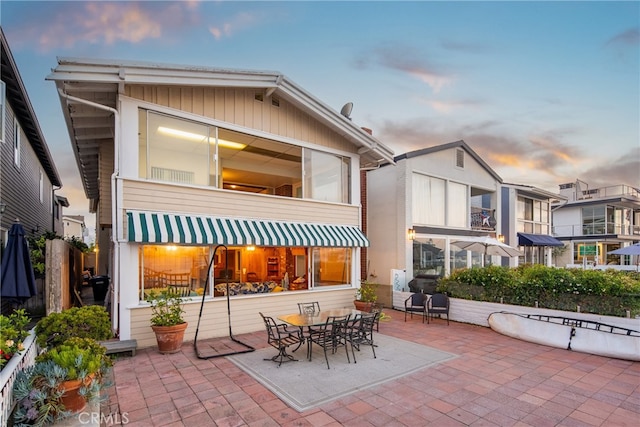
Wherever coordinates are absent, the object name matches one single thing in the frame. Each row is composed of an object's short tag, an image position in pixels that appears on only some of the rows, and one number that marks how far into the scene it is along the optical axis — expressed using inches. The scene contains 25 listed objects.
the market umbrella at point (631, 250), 569.6
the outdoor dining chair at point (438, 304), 433.3
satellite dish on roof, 521.0
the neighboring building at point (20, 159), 340.8
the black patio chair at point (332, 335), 288.0
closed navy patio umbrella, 247.6
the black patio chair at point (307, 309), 363.7
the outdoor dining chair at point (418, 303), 448.9
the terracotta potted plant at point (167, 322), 306.7
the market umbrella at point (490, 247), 536.7
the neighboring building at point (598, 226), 1211.9
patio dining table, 291.3
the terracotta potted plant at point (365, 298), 455.8
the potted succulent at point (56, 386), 163.8
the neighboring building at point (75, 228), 1755.7
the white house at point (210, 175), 325.4
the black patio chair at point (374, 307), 437.4
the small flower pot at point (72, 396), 173.4
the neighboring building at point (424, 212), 577.6
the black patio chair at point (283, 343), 277.9
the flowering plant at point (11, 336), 176.3
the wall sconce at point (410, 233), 568.7
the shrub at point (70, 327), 243.9
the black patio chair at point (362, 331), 299.3
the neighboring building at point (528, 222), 811.4
